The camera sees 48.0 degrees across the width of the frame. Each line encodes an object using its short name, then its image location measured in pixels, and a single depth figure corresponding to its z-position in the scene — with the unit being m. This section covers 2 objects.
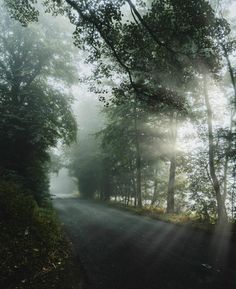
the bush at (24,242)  4.98
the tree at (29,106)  13.80
